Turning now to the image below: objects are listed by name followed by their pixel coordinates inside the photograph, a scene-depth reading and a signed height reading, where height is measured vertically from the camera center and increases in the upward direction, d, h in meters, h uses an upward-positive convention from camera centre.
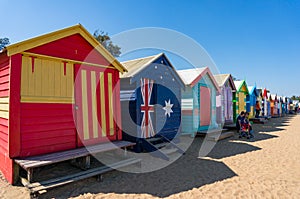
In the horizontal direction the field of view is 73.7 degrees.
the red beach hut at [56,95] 4.70 +0.19
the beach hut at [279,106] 34.44 -0.96
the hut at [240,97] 16.92 +0.31
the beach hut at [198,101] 11.60 -0.01
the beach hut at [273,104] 30.14 -0.59
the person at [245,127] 11.83 -1.57
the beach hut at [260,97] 23.66 +0.37
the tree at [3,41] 26.56 +8.20
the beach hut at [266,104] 26.18 -0.51
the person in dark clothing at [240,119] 12.08 -1.15
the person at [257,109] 21.86 -0.93
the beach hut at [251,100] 20.12 +0.06
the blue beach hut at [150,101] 7.82 +0.01
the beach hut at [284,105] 39.31 -0.93
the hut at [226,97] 14.56 +0.29
